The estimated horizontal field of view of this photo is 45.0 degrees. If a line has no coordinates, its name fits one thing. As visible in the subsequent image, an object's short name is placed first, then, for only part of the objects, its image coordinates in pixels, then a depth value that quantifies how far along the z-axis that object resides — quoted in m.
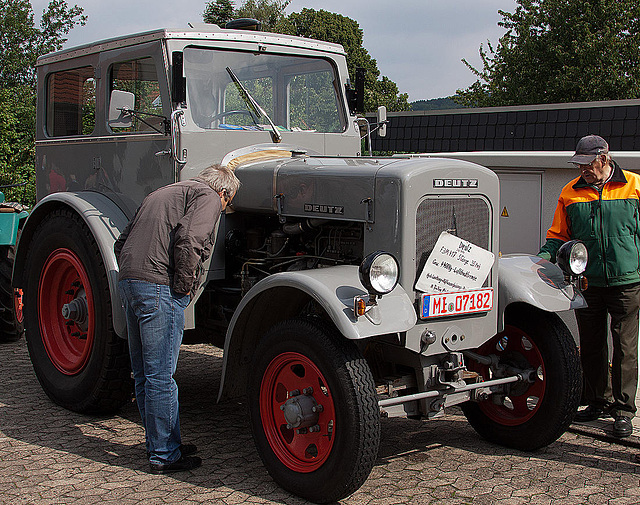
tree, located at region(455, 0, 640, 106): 24.47
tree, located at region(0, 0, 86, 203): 21.17
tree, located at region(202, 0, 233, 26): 43.38
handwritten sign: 4.12
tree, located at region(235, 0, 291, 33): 47.09
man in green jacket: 4.92
